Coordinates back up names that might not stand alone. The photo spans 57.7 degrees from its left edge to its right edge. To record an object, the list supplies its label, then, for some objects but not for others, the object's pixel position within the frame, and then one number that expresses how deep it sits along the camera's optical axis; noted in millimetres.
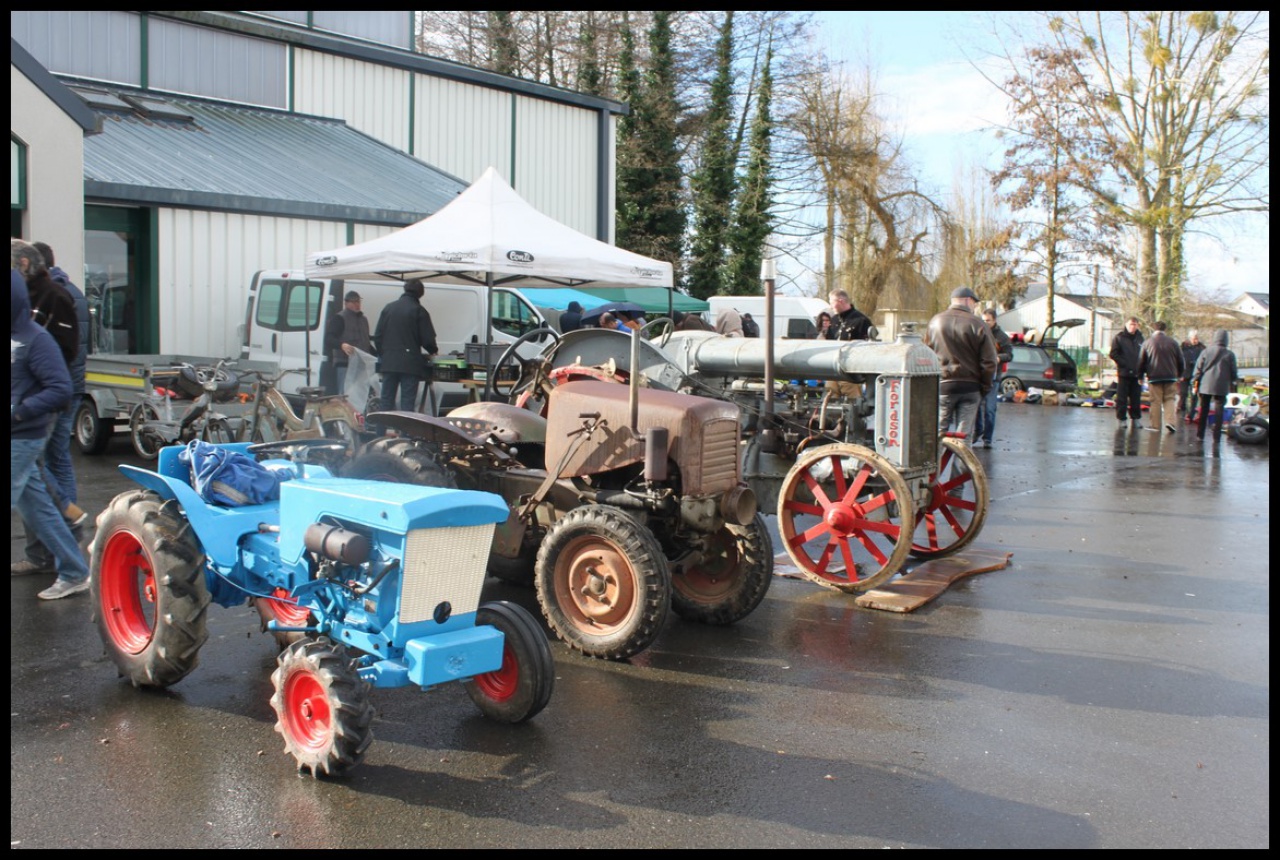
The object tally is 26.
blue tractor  4035
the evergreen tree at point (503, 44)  35625
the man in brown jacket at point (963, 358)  10461
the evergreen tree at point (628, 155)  33375
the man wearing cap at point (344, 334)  13570
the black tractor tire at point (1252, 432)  17422
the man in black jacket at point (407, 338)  12391
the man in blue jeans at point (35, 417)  6223
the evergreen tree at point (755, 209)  34219
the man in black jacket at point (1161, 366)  17938
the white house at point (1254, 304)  85838
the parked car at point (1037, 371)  26312
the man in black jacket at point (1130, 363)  18766
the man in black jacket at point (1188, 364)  22556
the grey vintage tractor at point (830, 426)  6805
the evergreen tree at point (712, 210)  34250
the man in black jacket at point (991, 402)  15633
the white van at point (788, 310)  29859
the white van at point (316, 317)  13977
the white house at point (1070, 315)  38219
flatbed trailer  11719
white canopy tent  11523
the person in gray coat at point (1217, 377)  17297
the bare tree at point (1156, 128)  32781
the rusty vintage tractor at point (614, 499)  5496
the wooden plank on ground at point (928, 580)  6781
